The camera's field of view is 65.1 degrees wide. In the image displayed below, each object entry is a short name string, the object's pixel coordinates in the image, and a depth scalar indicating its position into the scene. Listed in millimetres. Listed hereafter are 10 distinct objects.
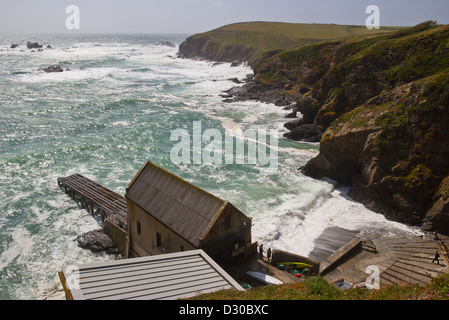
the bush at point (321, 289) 12512
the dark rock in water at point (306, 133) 49719
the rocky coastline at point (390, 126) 28656
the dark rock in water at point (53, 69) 109125
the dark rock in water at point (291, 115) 62441
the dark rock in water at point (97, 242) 26281
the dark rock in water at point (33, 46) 188250
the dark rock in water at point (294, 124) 54844
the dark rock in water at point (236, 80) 96425
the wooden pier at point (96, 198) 29112
